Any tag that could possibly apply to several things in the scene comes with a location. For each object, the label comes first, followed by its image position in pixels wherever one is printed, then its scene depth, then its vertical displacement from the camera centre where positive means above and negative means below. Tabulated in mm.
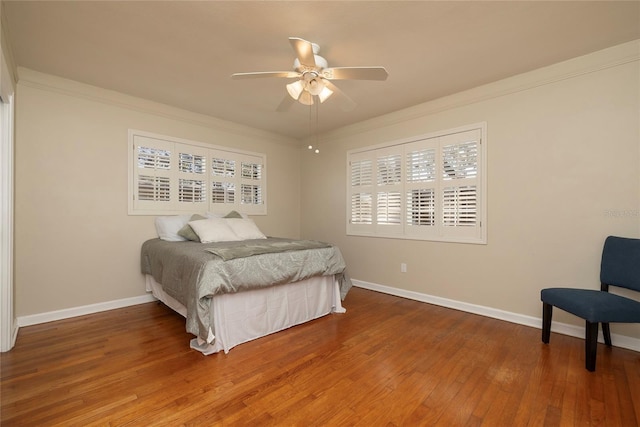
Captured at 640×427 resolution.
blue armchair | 1993 -649
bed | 2268 -666
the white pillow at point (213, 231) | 3309 -243
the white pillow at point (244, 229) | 3607 -235
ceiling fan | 2002 +1068
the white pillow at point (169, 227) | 3488 -211
